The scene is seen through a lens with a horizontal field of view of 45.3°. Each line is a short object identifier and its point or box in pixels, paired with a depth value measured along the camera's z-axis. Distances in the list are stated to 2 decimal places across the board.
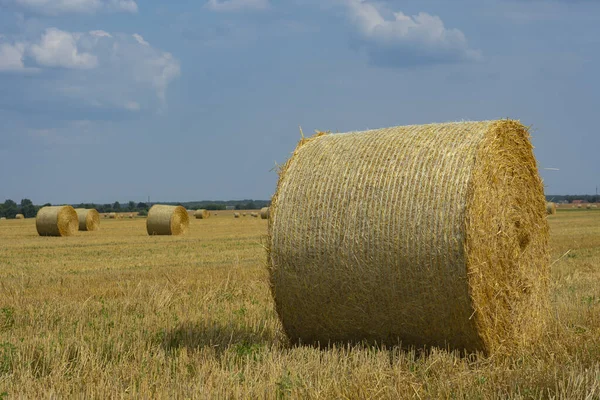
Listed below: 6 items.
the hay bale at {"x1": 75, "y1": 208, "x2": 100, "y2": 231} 33.69
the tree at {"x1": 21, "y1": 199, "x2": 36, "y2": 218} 84.82
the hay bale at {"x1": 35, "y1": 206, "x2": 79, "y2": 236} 29.33
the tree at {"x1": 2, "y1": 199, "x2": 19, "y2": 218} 85.51
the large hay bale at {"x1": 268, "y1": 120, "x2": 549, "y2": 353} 6.57
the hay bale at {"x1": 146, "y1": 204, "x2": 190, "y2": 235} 29.23
